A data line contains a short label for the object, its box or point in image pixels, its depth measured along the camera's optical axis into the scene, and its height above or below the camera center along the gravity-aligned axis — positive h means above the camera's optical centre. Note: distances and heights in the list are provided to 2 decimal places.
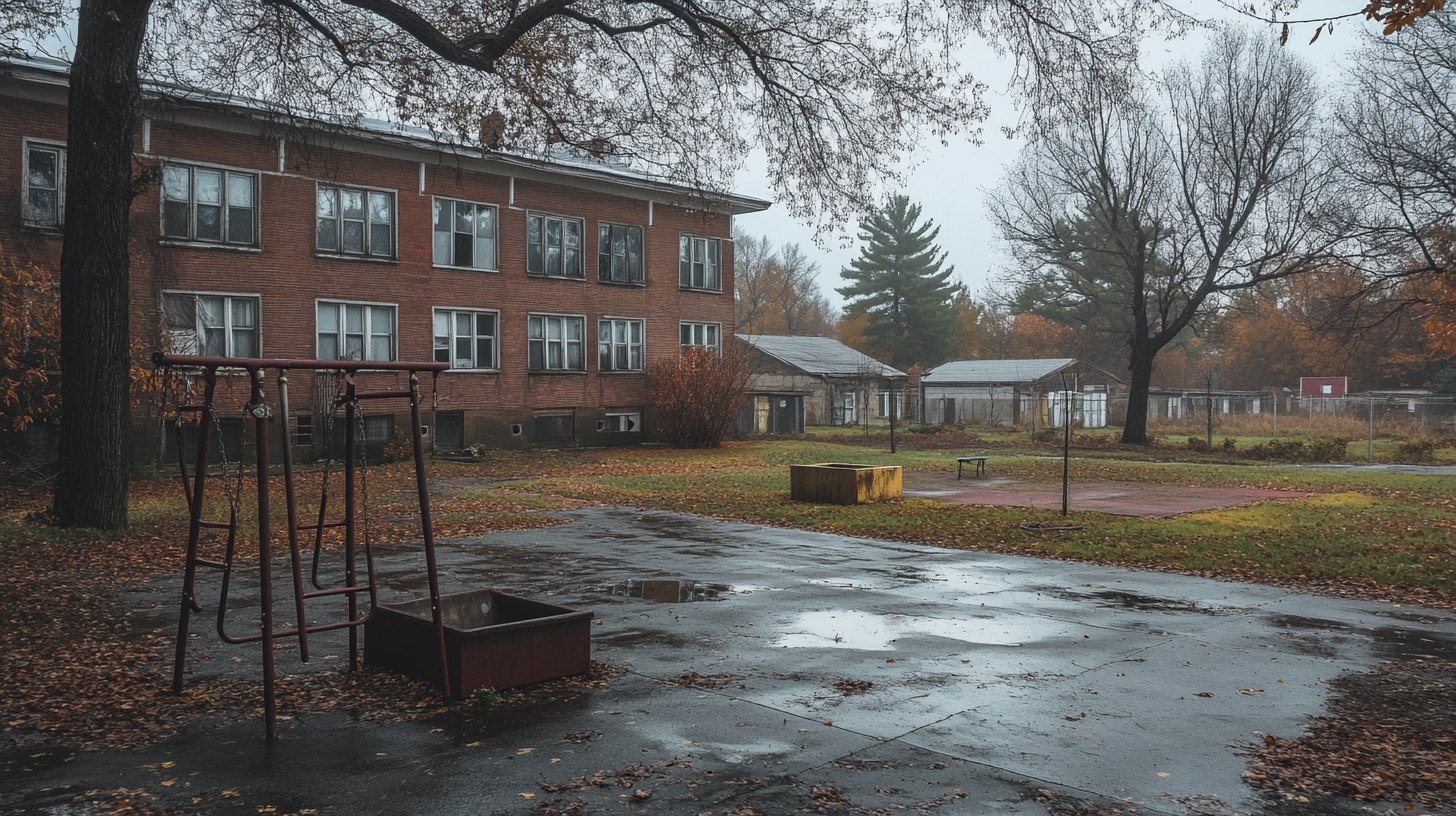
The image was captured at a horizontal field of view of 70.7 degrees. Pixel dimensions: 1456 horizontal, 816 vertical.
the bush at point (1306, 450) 32.59 -1.43
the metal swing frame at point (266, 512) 5.50 -0.59
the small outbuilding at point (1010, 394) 58.25 +0.89
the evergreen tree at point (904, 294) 79.62 +9.03
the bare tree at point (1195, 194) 36.69 +8.11
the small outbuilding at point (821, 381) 52.82 +1.62
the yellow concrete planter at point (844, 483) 18.09 -1.31
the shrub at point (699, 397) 34.22 +0.49
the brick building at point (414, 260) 24.97 +4.48
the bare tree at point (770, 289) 90.44 +10.86
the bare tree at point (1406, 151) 26.75 +6.99
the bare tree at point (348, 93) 13.28 +4.62
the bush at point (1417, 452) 32.50 -1.47
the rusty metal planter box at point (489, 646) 6.24 -1.49
